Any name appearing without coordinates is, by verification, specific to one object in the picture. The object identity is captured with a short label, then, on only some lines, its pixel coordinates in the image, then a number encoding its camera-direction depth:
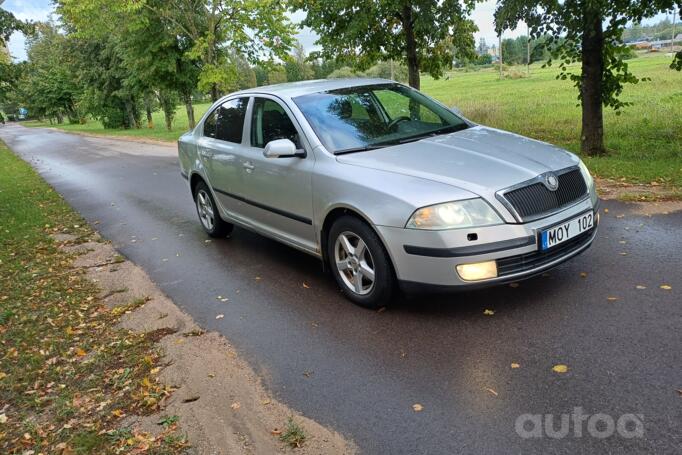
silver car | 3.75
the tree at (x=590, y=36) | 9.19
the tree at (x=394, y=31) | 13.27
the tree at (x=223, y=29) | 22.44
